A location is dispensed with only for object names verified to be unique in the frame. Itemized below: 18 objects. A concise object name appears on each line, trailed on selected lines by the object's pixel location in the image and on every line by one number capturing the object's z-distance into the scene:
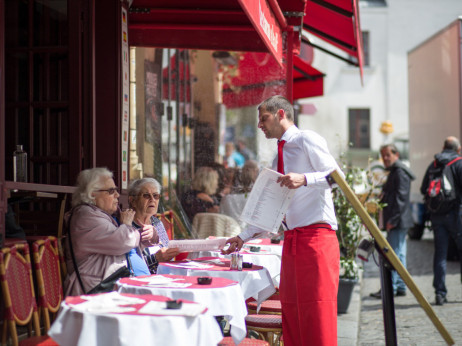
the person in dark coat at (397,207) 9.03
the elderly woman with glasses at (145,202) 5.67
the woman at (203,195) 8.16
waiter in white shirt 4.50
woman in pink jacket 4.55
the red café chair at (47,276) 4.30
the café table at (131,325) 3.10
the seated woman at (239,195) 8.08
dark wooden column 6.49
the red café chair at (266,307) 5.49
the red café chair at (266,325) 5.05
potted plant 8.05
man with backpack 8.64
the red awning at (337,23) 9.12
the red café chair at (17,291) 3.85
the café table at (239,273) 4.86
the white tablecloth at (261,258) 5.91
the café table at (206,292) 3.90
